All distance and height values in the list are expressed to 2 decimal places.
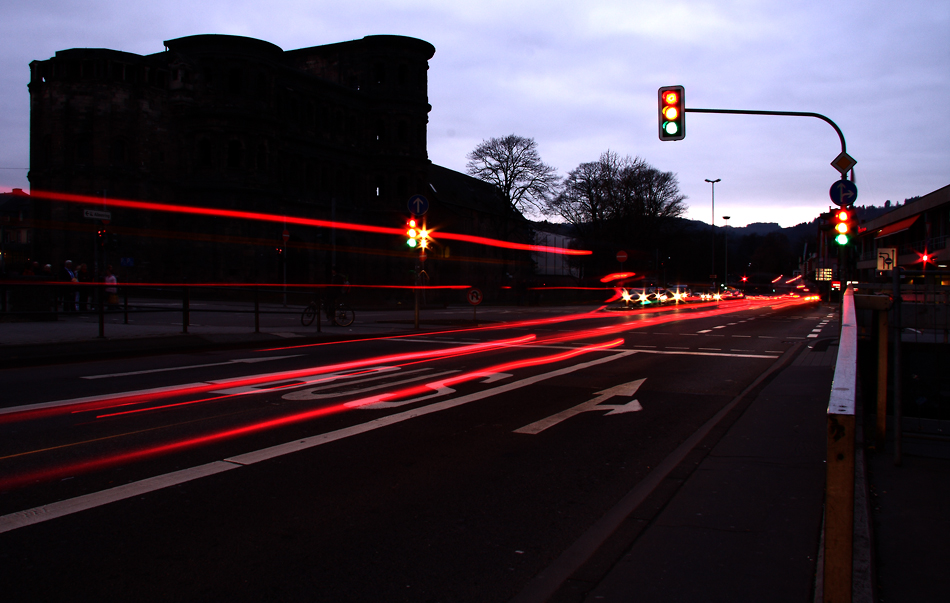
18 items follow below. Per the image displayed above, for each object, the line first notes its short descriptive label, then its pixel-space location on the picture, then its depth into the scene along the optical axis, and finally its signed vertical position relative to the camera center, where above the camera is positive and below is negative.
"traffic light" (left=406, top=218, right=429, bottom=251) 20.14 +1.58
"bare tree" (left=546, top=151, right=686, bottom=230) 68.62 +9.82
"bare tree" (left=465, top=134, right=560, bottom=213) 63.94 +11.57
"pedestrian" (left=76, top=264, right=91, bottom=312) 25.59 -0.26
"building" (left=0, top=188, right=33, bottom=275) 45.85 +5.69
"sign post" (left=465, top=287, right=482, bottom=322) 26.62 -0.40
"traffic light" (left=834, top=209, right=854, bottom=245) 16.55 +1.60
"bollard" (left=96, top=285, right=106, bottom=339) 13.98 -0.65
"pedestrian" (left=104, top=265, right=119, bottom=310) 24.27 -0.31
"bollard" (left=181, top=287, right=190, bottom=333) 15.31 -0.58
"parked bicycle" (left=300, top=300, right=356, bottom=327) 21.66 -0.98
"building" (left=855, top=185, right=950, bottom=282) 46.02 +5.08
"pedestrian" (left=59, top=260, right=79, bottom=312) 23.22 -0.24
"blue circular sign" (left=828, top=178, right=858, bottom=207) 16.33 +2.42
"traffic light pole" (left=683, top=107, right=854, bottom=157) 15.80 +4.33
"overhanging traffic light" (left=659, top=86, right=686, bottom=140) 15.01 +4.00
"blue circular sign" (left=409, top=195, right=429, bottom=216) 19.86 +2.45
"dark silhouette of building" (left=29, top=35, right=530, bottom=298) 49.09 +10.14
